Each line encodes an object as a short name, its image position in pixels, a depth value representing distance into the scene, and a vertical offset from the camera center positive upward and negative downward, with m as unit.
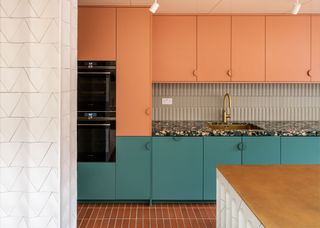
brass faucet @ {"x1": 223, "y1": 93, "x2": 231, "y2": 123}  3.76 +0.05
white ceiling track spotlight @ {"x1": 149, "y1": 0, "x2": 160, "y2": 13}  2.37 +0.87
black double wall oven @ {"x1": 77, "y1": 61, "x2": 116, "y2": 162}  3.25 +0.00
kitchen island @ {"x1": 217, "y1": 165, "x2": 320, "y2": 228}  1.24 -0.43
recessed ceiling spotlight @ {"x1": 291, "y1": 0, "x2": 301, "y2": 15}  2.44 +0.90
